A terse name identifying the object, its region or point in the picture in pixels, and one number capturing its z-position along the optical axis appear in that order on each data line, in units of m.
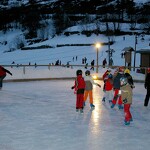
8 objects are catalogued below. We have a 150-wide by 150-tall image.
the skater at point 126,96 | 8.34
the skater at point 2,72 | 15.76
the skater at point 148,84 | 11.19
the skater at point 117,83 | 10.82
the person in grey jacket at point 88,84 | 10.48
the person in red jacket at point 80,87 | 9.94
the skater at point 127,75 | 10.05
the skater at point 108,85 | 11.48
